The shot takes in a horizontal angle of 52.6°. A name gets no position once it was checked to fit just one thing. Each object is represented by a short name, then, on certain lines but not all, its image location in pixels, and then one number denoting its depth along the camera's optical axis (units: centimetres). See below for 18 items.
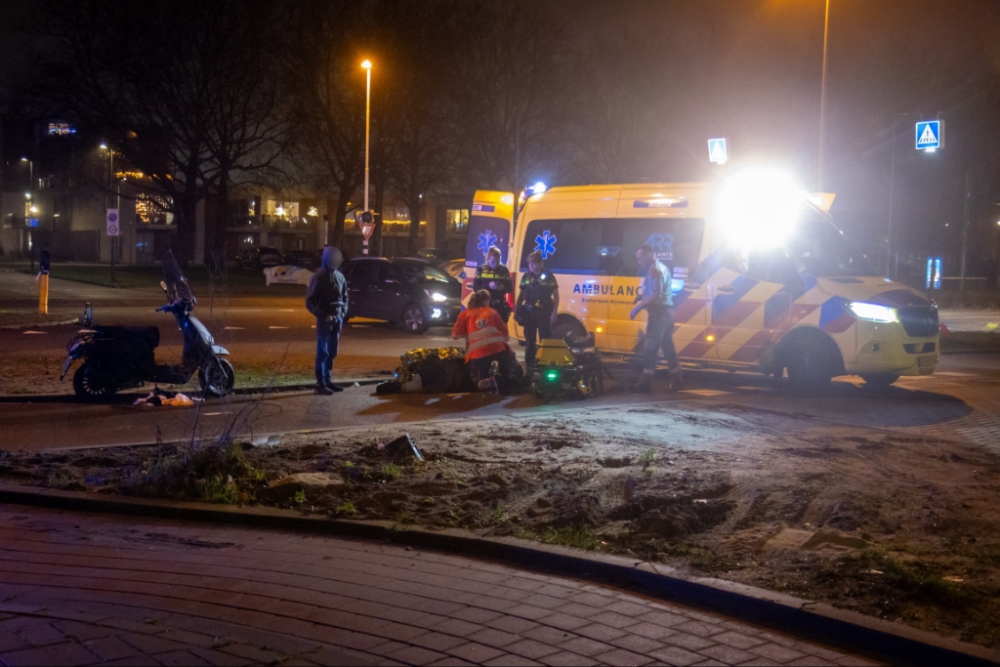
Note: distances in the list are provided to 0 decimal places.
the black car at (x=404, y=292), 2262
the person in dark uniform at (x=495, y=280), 1625
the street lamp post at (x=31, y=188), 7886
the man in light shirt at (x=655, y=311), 1348
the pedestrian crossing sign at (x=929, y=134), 2159
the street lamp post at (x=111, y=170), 5320
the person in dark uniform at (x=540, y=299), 1497
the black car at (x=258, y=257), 6775
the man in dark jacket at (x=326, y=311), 1309
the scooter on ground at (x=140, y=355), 1196
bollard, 2375
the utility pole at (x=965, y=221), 3632
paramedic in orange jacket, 1291
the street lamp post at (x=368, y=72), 3406
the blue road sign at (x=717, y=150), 2036
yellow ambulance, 1339
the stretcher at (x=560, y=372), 1251
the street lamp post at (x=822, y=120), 2144
